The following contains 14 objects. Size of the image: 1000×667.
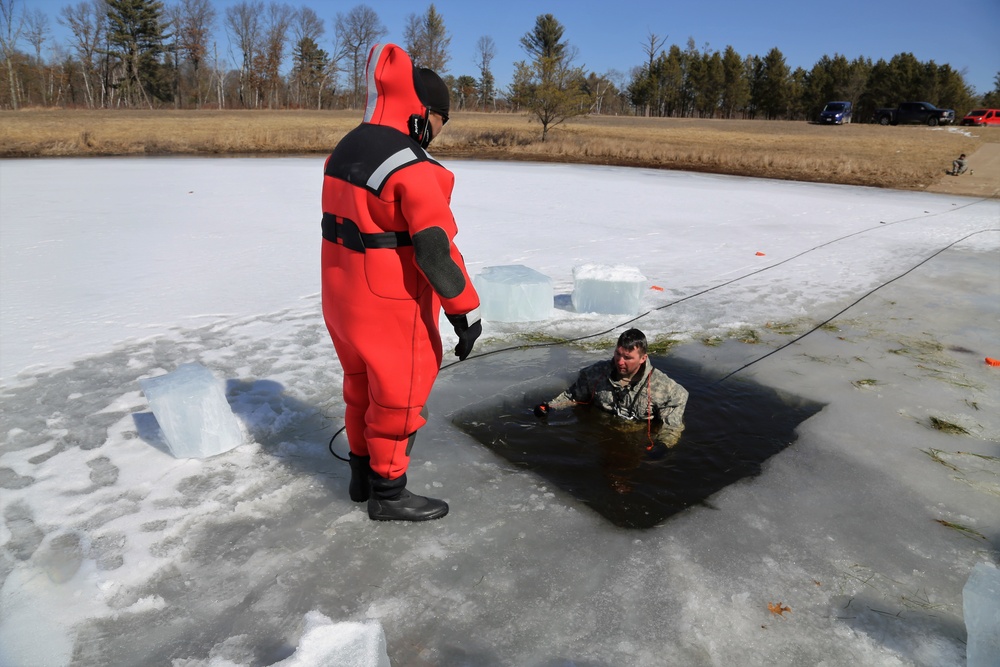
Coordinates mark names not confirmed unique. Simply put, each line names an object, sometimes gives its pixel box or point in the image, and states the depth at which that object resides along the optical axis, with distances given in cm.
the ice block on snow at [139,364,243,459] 347
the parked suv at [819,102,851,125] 4072
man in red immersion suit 259
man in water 392
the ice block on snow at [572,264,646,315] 598
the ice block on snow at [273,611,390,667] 214
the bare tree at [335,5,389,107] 6366
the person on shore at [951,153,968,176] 1956
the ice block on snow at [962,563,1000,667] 202
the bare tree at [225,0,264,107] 6319
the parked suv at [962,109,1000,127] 3700
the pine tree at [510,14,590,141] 3077
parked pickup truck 3750
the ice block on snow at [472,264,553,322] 583
